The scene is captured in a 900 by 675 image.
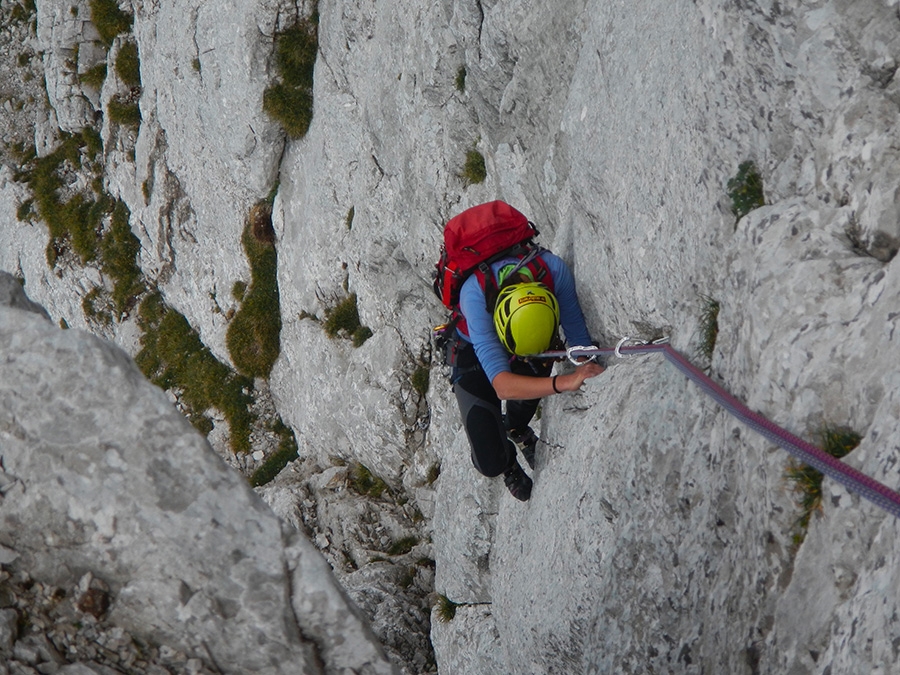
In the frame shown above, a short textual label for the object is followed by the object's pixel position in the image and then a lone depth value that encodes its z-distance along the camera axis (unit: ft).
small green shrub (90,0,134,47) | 88.22
